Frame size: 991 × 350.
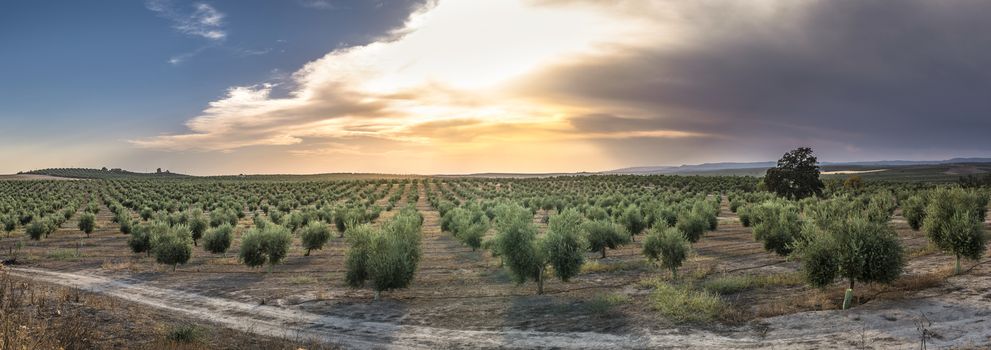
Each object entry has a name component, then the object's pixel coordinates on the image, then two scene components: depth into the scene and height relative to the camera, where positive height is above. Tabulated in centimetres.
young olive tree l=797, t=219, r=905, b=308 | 1881 -293
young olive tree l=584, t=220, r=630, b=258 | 3431 -389
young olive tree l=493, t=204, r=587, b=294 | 2448 -339
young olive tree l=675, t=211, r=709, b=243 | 3700 -366
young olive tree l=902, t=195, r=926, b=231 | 3734 -313
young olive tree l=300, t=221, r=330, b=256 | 3834 -398
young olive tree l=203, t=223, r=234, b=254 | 3762 -402
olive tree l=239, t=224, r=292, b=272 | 3177 -380
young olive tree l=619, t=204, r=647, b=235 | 4228 -377
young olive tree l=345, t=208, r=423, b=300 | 2406 -360
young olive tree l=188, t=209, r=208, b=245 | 4612 -388
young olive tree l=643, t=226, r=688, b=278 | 2656 -364
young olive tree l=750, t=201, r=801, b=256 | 2964 -328
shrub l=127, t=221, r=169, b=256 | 3788 -393
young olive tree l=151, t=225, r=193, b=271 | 3259 -395
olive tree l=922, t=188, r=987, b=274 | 2086 -234
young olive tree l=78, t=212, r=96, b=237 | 4931 -356
